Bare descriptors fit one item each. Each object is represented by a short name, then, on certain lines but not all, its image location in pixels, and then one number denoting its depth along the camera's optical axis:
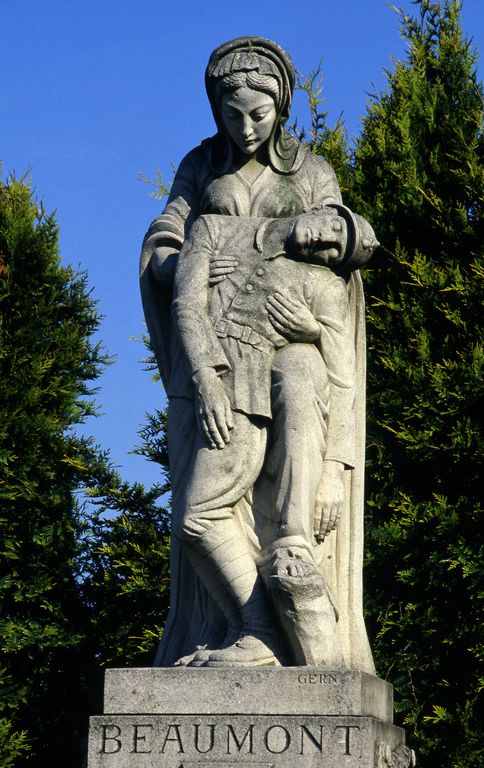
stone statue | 8.24
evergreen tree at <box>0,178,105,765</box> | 13.60
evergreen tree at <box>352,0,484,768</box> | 12.82
